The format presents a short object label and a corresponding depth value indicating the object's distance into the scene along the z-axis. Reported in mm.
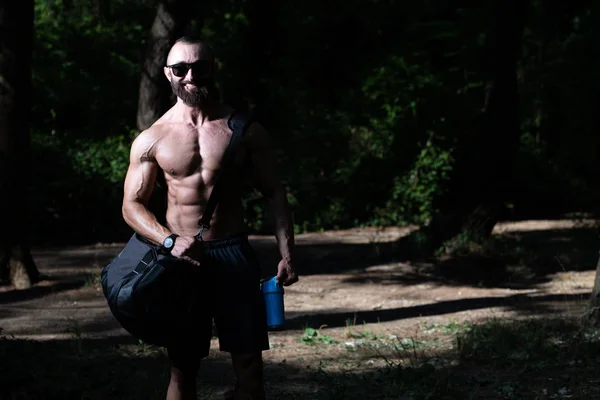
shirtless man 7737
